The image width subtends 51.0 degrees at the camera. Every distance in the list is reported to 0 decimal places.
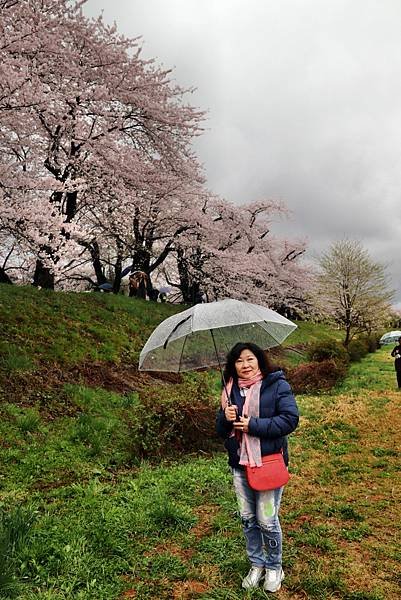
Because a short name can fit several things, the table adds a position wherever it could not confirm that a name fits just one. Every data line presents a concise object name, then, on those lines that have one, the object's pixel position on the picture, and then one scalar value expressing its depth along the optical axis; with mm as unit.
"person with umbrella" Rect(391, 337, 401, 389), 13602
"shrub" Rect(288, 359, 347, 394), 13748
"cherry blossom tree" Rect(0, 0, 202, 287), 10023
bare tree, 29469
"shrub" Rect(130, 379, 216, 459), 6746
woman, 3041
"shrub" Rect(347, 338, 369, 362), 23550
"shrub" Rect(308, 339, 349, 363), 16797
